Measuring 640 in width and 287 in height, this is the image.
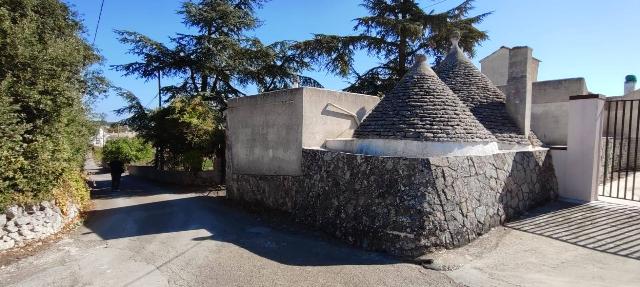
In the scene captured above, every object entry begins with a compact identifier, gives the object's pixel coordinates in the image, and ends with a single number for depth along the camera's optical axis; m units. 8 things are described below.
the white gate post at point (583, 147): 9.44
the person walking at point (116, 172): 17.45
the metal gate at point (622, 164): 10.43
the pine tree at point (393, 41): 18.95
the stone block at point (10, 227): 7.71
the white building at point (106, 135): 46.82
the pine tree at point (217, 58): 19.70
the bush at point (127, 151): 29.48
